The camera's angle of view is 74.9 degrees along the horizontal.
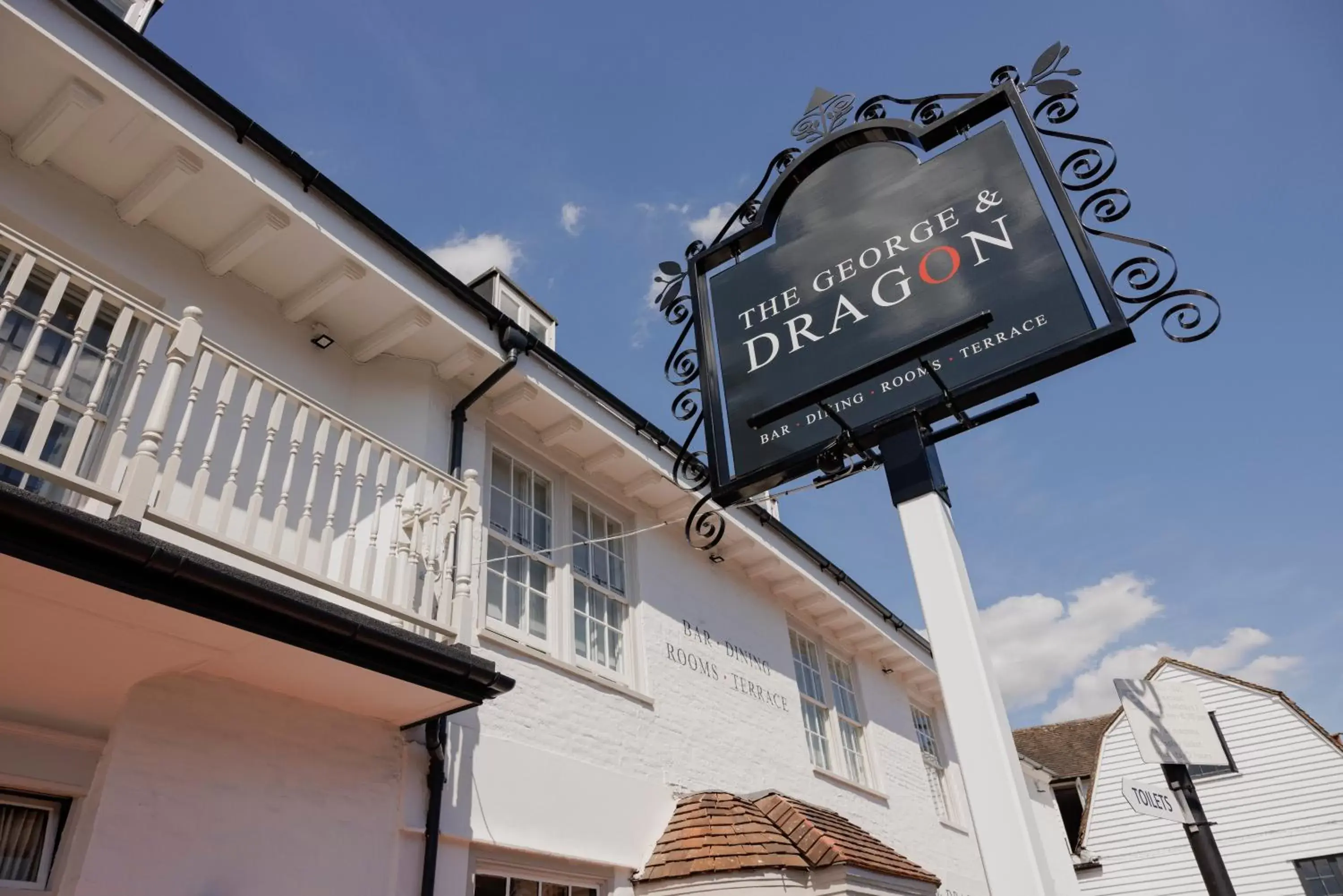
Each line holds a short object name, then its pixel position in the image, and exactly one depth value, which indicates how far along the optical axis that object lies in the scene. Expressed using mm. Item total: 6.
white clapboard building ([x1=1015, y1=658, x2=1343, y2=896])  17719
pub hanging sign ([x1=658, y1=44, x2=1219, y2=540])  4094
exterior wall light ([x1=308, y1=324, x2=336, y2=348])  7020
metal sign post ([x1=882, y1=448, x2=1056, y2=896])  3131
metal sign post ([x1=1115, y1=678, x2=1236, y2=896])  3924
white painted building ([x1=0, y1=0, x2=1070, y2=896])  4281
